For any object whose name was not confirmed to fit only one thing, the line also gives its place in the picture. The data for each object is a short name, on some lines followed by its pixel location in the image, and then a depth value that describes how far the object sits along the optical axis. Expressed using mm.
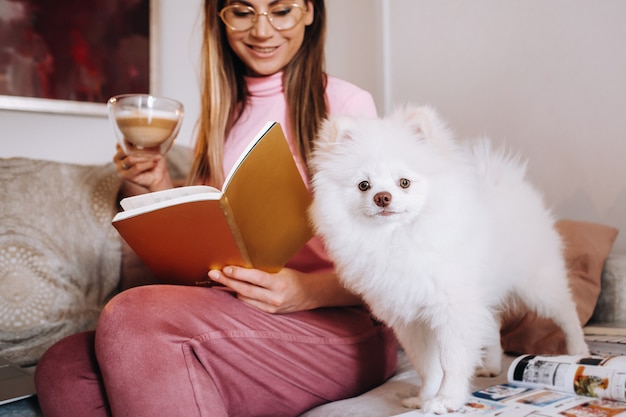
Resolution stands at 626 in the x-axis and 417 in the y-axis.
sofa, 1728
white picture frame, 2412
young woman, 1080
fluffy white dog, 1062
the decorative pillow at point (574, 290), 1631
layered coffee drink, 1380
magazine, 1041
